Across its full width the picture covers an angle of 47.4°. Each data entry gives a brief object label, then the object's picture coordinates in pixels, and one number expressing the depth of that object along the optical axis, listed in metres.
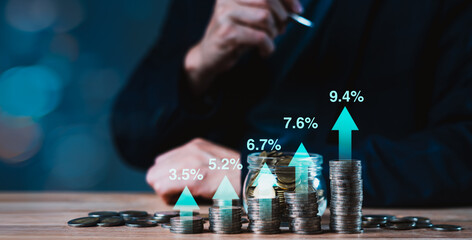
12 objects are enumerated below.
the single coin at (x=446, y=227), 0.95
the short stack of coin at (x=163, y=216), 1.01
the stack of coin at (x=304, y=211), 0.89
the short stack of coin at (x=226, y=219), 0.91
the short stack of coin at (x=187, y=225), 0.92
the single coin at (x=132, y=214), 1.04
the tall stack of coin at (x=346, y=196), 0.90
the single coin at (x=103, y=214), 1.05
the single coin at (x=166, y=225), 0.96
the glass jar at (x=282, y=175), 0.94
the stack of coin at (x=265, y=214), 0.90
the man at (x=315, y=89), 1.21
